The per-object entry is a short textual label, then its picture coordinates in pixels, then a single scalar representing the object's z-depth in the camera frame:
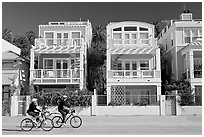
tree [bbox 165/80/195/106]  24.39
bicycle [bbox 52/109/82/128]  14.98
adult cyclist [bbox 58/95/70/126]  14.84
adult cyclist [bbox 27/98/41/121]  14.32
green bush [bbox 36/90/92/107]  24.31
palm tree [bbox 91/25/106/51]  41.09
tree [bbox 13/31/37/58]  41.47
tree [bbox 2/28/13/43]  45.40
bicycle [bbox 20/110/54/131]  14.03
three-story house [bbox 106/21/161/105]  27.48
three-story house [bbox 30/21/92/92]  28.22
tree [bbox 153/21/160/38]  47.16
